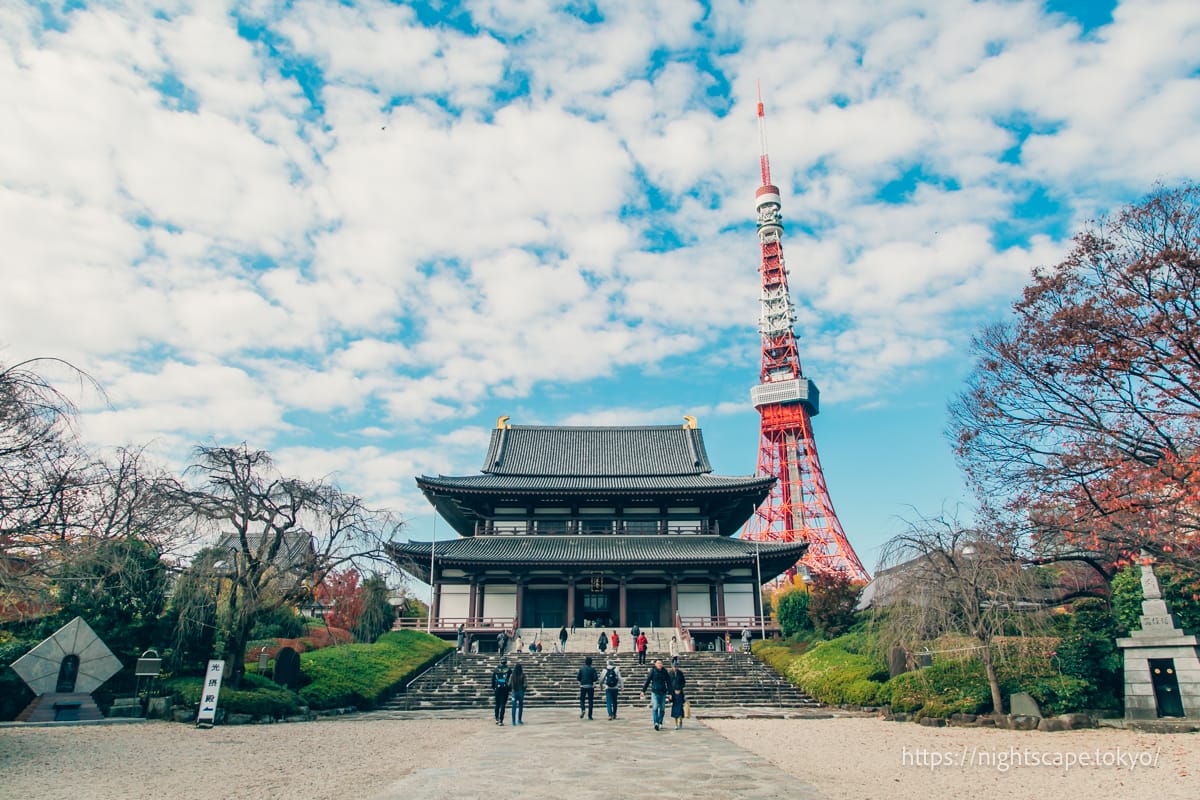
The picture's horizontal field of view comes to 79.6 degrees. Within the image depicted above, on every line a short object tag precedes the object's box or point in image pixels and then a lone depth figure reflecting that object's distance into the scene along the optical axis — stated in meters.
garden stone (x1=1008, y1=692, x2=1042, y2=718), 16.41
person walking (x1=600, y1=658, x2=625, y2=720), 17.52
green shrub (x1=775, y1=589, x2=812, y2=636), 32.91
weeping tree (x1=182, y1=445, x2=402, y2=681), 18.58
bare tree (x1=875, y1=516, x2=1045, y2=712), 16.89
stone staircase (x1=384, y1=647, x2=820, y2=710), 23.20
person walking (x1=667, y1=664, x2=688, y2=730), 15.92
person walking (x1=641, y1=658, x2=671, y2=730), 15.62
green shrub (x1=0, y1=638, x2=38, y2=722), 16.78
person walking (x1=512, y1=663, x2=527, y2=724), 16.42
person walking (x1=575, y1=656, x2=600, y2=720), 16.95
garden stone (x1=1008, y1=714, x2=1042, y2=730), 16.06
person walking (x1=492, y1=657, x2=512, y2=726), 16.80
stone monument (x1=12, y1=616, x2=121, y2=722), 16.64
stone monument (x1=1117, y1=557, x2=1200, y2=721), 15.14
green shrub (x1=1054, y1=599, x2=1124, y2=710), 16.70
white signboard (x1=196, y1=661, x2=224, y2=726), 16.36
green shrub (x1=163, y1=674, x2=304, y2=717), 17.47
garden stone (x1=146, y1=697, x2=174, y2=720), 17.56
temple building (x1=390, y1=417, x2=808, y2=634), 34.28
